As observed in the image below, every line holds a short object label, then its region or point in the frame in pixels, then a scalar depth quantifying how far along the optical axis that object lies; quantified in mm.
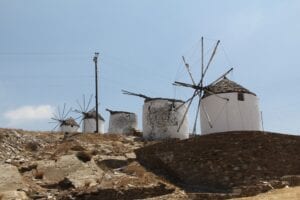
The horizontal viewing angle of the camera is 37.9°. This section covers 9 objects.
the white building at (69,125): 46781
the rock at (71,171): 18406
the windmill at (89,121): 45484
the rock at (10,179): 17453
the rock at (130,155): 22319
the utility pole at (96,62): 35388
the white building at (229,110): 24922
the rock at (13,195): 16125
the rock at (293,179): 16469
